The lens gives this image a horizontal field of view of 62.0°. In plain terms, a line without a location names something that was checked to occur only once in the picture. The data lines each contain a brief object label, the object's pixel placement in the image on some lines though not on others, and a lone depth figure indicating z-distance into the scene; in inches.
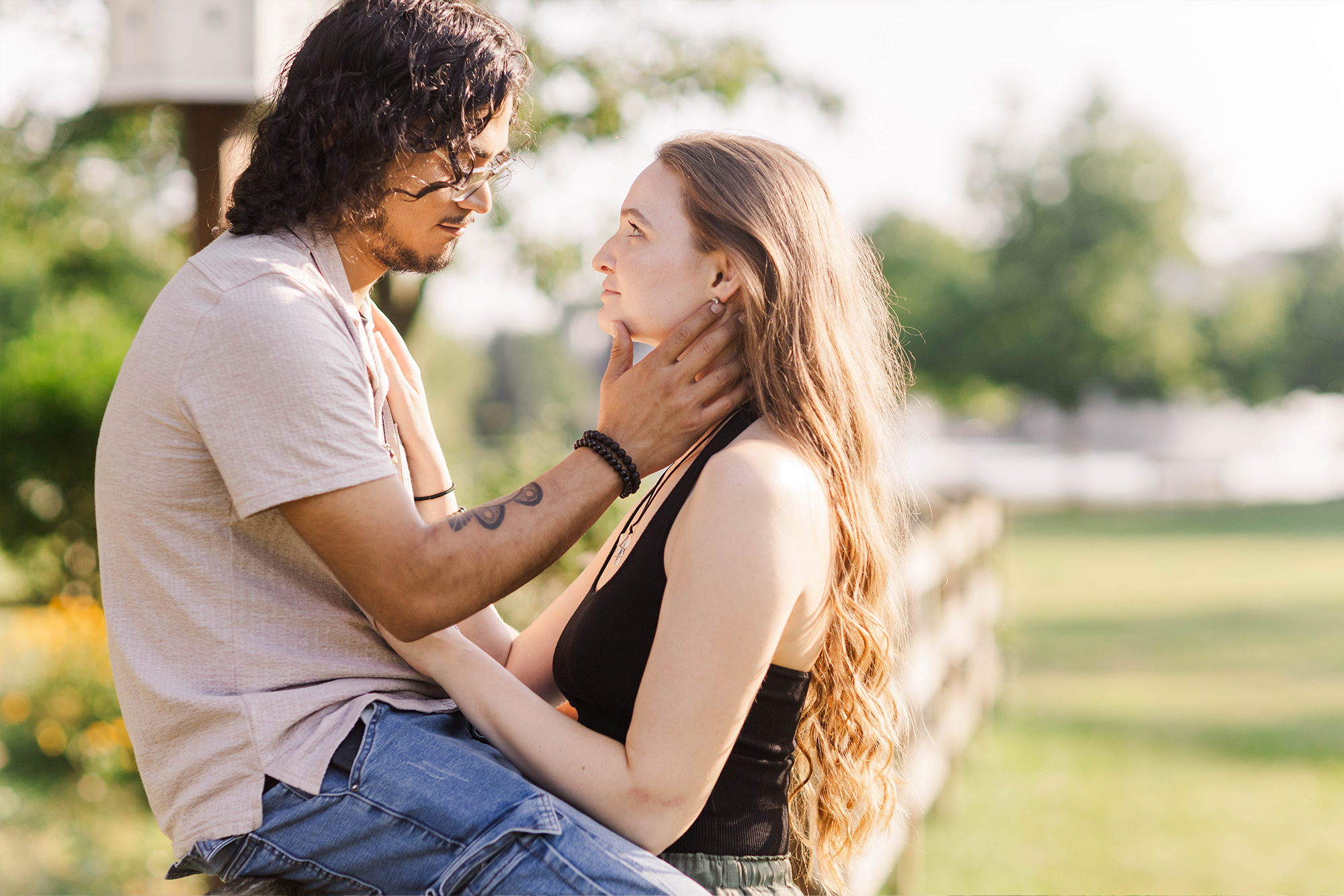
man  69.8
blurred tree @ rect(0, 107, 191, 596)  352.8
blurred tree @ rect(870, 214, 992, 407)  1635.1
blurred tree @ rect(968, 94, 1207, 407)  1547.7
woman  75.4
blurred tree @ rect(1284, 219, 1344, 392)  1603.1
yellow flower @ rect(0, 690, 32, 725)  272.4
